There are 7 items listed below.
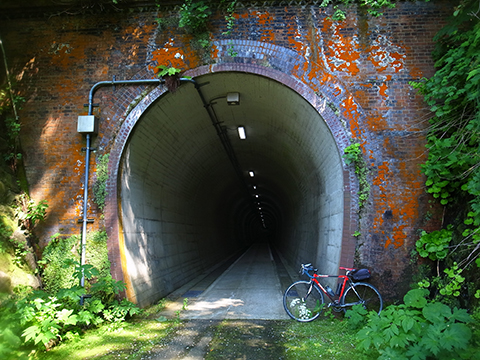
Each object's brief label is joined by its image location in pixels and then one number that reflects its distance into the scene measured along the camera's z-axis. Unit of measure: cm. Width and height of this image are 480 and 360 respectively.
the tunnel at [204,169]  741
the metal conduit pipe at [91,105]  670
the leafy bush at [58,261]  648
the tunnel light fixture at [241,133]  1068
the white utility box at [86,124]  703
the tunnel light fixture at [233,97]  836
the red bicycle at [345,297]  607
